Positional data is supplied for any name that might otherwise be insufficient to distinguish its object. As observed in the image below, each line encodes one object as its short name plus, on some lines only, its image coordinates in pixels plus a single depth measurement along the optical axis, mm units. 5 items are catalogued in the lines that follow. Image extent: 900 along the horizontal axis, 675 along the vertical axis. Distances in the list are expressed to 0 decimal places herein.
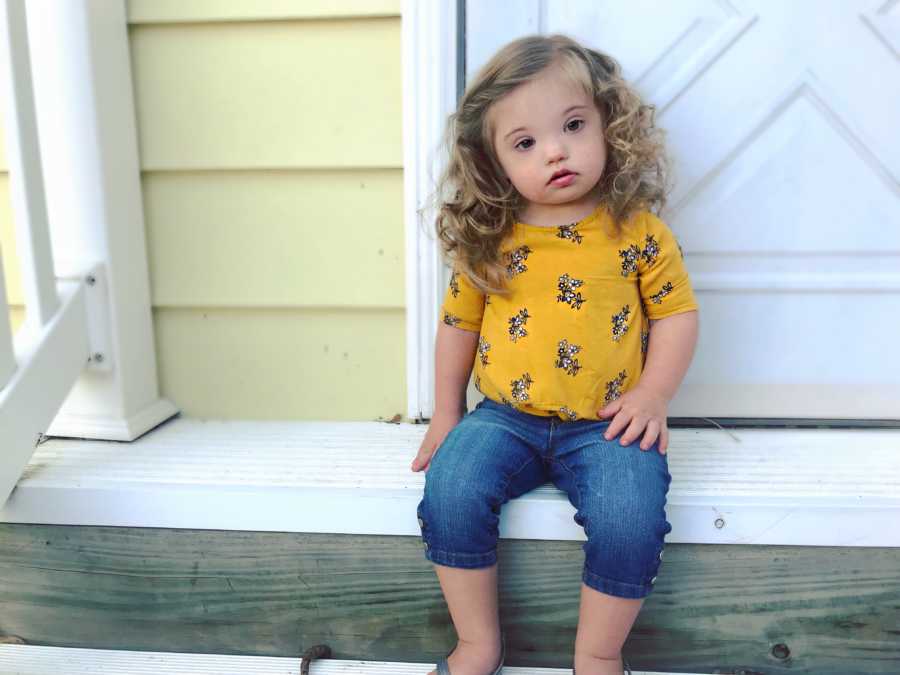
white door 1348
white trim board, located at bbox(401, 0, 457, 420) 1295
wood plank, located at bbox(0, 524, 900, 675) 1119
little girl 1033
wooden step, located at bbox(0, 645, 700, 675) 1168
